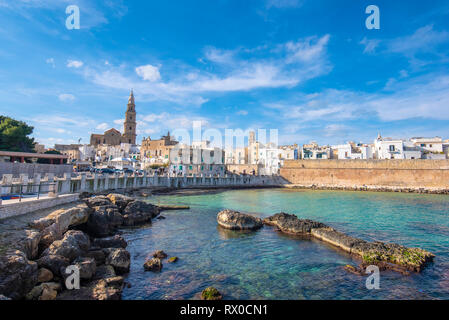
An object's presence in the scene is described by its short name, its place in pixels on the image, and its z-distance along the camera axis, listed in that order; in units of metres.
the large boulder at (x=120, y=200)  18.00
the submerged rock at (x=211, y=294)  6.82
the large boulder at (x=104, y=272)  7.69
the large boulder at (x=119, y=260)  8.59
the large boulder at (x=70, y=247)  7.89
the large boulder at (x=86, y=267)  7.30
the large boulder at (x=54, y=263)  7.22
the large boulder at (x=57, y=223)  9.27
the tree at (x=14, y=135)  40.00
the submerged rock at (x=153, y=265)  8.82
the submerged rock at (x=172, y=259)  9.57
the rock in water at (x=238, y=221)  14.95
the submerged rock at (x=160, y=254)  10.01
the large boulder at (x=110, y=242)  10.71
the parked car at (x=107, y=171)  47.00
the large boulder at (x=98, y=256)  8.90
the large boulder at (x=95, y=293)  6.23
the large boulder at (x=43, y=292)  5.97
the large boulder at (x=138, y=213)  16.15
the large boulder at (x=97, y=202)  15.69
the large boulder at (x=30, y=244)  7.68
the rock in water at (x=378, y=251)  9.34
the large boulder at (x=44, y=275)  6.78
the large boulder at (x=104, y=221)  12.79
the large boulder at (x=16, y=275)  5.68
